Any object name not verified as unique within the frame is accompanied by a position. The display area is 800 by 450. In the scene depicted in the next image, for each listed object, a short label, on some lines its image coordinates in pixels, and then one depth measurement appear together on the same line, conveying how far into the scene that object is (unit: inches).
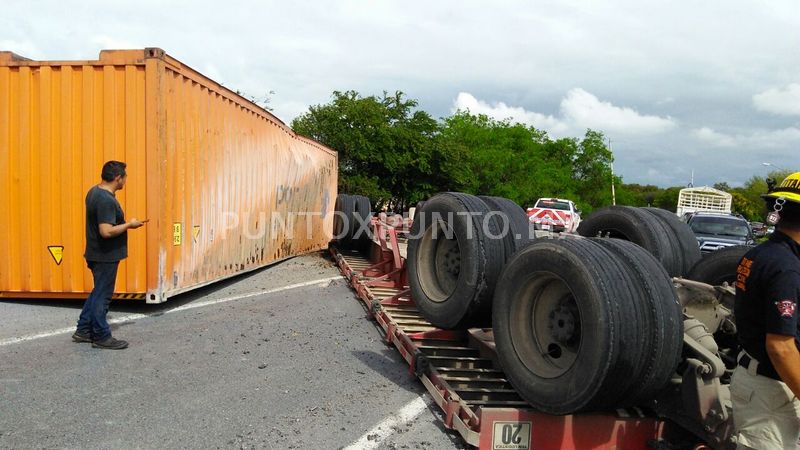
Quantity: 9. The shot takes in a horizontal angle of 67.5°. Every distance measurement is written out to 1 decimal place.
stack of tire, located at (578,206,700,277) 204.4
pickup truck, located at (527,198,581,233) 943.7
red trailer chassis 131.5
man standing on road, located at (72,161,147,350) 208.7
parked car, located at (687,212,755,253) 566.9
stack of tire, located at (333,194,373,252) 505.4
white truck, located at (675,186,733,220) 1435.8
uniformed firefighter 96.0
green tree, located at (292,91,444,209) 984.3
